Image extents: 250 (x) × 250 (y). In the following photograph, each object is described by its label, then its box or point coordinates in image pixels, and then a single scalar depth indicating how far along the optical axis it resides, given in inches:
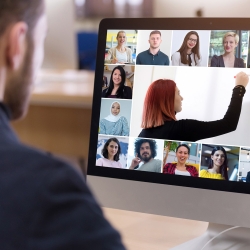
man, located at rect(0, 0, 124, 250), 33.2
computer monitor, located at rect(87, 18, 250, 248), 55.9
